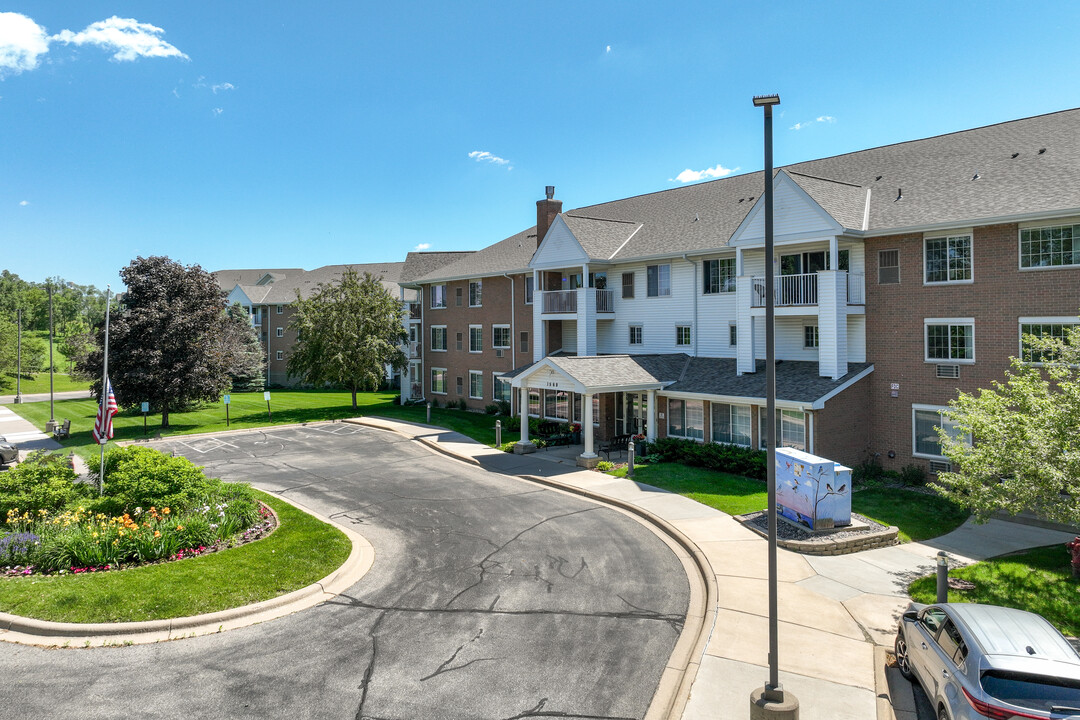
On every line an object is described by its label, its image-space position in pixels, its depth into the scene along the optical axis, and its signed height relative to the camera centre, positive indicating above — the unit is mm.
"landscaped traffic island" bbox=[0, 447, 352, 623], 11484 -4033
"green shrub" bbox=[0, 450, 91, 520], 15180 -3019
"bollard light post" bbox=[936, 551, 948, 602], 11398 -4007
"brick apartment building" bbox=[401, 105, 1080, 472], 20281 +2275
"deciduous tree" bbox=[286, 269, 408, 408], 40938 +1654
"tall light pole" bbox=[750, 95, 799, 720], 7969 -2118
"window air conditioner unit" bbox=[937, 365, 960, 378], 21078 -592
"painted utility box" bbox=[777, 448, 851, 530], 16109 -3465
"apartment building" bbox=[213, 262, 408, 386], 67188 +6242
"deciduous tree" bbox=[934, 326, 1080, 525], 12172 -1892
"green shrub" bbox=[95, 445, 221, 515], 15289 -2978
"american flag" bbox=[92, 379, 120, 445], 18344 -1718
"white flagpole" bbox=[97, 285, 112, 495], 16234 -975
